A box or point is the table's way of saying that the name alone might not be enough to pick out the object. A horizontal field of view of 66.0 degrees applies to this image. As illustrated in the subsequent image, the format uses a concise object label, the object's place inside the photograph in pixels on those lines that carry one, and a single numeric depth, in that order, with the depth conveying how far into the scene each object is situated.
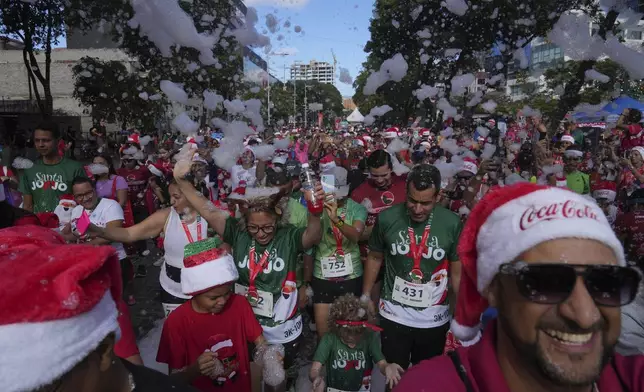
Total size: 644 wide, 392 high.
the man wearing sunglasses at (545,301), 1.25
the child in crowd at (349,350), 3.41
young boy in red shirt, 2.75
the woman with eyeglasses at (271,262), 3.46
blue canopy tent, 14.78
